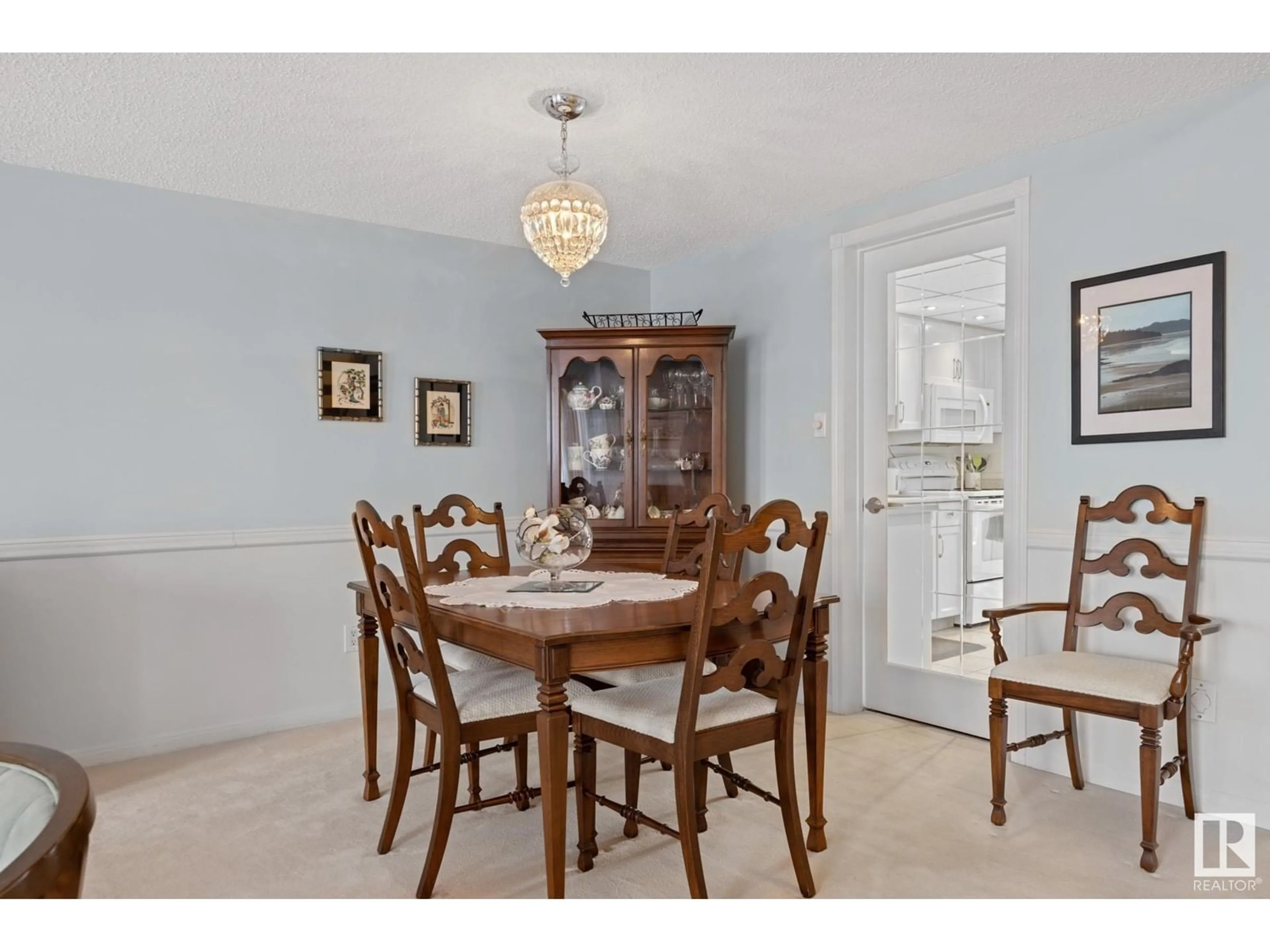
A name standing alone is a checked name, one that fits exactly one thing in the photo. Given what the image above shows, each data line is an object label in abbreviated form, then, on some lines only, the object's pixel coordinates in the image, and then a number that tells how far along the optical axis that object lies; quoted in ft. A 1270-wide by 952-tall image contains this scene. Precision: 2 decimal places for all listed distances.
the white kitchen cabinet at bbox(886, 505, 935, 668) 12.17
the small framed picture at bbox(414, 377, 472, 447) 13.44
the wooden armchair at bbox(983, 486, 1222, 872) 7.70
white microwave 11.51
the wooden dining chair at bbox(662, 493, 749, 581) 9.94
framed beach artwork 8.64
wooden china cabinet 13.83
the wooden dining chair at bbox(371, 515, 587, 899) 6.91
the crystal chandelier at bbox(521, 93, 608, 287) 8.39
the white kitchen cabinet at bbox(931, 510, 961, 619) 11.85
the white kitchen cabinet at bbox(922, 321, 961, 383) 11.78
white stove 11.31
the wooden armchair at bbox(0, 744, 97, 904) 2.59
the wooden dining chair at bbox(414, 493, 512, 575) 10.43
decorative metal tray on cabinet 14.26
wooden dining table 6.22
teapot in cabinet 14.12
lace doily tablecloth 7.56
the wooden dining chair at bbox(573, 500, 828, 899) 6.30
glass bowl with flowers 8.39
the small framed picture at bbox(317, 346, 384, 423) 12.57
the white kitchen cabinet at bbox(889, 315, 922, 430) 12.25
